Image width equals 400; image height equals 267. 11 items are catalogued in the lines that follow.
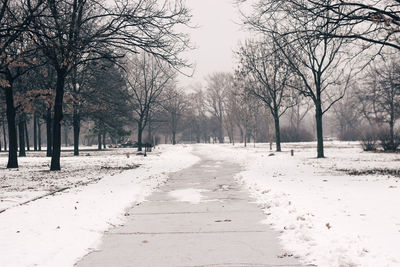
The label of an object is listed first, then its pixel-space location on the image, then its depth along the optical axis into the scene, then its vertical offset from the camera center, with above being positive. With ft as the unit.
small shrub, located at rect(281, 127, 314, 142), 217.70 +3.51
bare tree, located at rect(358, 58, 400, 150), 103.47 +8.61
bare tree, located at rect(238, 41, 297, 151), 118.21 +23.66
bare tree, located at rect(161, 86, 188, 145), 244.85 +25.16
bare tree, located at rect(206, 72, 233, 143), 296.10 +38.97
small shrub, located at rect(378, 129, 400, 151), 103.35 -1.00
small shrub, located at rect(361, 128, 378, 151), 109.19 -1.31
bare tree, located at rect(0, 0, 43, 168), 60.59 +9.51
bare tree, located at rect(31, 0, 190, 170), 51.75 +16.27
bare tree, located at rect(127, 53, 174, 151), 153.09 +31.93
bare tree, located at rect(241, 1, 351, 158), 87.71 +16.51
